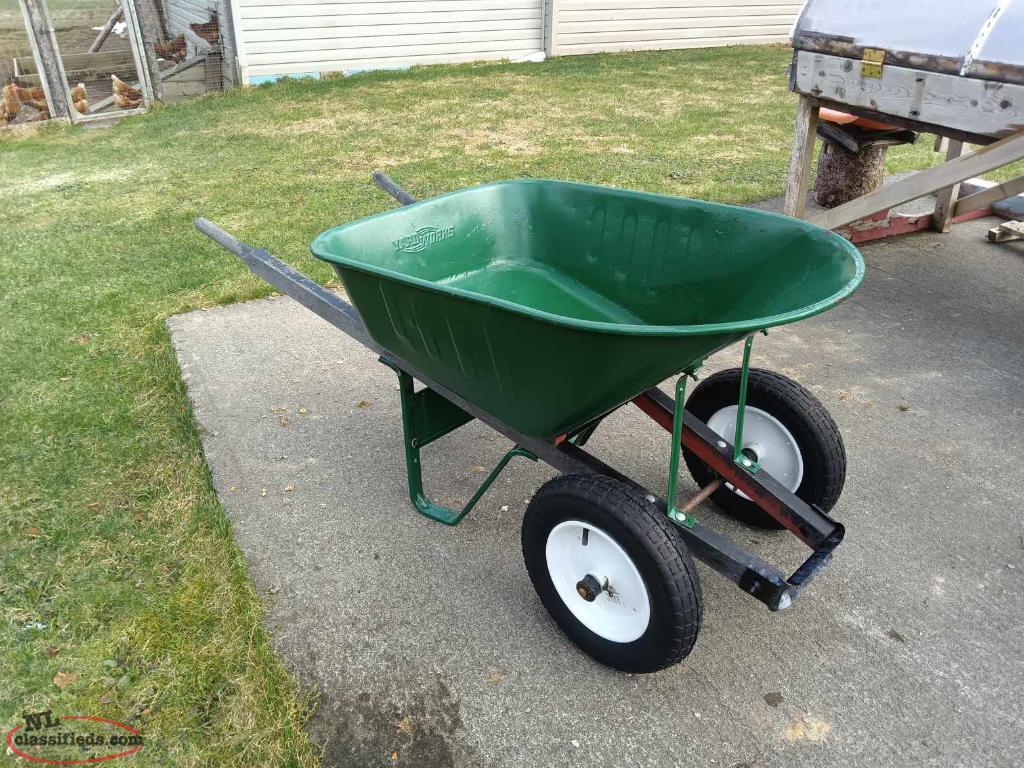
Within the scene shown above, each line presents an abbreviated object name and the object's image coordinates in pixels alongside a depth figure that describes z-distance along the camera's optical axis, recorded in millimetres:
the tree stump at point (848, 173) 5191
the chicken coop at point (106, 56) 7969
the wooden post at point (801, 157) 4312
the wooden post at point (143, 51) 8336
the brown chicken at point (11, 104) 8562
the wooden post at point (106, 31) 11220
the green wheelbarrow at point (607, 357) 1832
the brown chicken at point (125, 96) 8969
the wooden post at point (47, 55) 7500
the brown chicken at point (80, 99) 9086
